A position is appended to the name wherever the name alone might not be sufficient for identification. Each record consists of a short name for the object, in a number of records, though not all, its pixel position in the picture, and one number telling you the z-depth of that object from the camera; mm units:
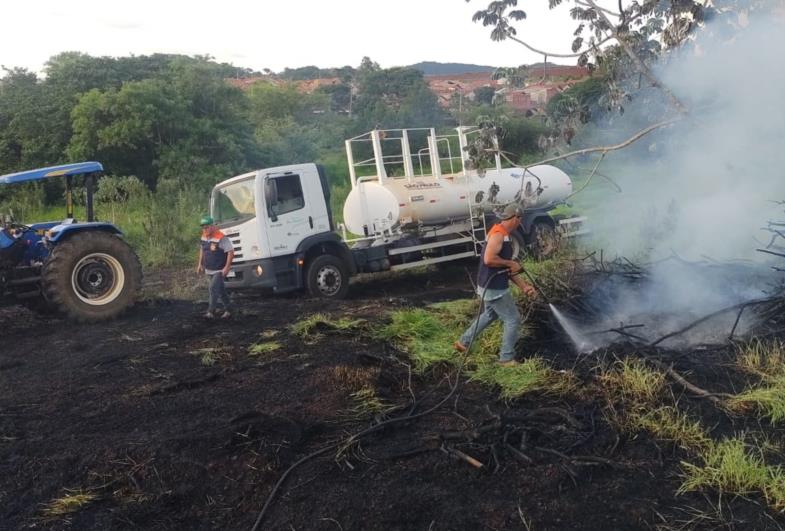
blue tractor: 9422
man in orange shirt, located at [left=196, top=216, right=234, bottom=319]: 9961
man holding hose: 6703
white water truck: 11461
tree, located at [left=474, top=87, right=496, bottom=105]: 46481
